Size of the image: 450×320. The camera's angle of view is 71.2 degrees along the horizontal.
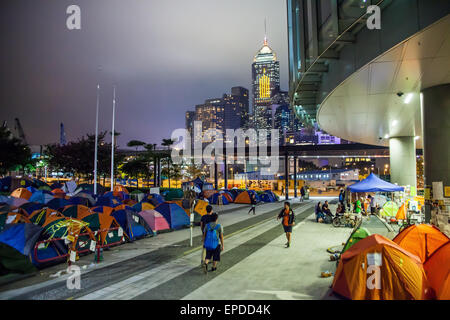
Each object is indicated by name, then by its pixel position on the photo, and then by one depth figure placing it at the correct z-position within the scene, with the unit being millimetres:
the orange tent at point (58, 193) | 21978
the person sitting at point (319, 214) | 18547
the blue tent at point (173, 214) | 15160
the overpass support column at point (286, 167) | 40288
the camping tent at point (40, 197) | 20203
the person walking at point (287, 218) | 11242
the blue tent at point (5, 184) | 36116
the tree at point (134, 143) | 48438
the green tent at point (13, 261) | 8059
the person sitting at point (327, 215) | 18062
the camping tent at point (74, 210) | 13396
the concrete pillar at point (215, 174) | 45781
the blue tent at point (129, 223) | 12518
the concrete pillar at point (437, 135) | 12180
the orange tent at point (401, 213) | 17950
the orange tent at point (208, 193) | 31569
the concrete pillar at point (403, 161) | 24406
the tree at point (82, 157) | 40312
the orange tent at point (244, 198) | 31781
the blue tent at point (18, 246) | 8125
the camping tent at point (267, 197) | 34553
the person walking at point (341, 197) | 19838
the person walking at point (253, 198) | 24608
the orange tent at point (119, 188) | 32406
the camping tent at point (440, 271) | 5523
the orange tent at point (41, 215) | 12188
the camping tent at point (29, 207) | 13895
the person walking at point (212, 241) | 8062
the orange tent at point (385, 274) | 5691
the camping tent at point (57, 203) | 17062
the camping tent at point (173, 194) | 32122
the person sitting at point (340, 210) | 17528
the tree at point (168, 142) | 51859
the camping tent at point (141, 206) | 16062
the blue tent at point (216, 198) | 30866
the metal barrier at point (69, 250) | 8867
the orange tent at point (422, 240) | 6988
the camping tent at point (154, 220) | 13922
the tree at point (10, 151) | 39875
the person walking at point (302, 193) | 35672
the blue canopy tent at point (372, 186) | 17734
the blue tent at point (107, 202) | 16948
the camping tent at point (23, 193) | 21878
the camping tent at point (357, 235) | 7681
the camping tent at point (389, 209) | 19325
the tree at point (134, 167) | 50094
